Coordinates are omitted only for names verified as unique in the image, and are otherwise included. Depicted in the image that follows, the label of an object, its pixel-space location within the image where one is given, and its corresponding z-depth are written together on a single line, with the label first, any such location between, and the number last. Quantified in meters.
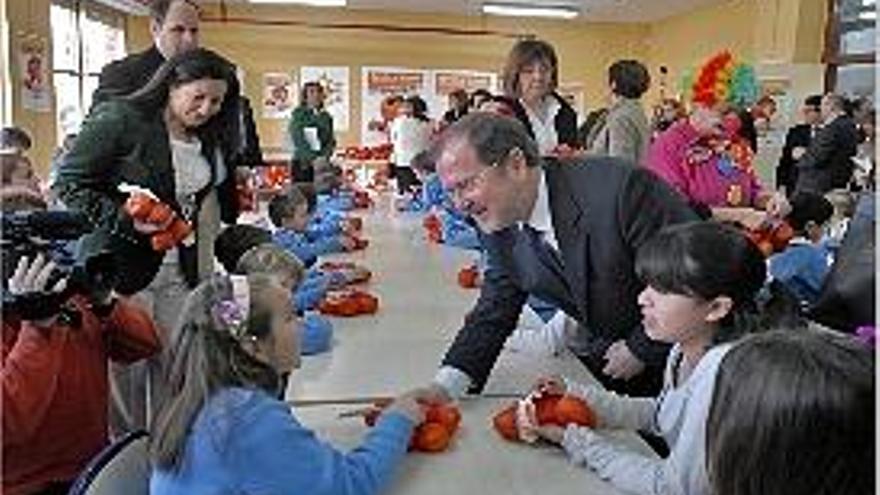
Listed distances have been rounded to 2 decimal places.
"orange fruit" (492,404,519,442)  1.56
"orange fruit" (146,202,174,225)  2.10
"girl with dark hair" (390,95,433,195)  5.77
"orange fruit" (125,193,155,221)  2.08
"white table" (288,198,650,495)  1.41
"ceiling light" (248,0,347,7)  11.81
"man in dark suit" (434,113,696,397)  1.78
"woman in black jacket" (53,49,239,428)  2.23
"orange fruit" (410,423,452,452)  1.52
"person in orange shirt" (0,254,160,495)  1.78
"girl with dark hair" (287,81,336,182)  7.11
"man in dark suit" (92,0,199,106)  2.73
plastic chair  1.21
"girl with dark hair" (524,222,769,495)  1.42
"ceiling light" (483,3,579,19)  11.34
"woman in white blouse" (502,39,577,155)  3.38
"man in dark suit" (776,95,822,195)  7.09
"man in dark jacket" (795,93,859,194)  6.18
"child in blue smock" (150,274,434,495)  1.30
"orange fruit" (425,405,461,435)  1.58
